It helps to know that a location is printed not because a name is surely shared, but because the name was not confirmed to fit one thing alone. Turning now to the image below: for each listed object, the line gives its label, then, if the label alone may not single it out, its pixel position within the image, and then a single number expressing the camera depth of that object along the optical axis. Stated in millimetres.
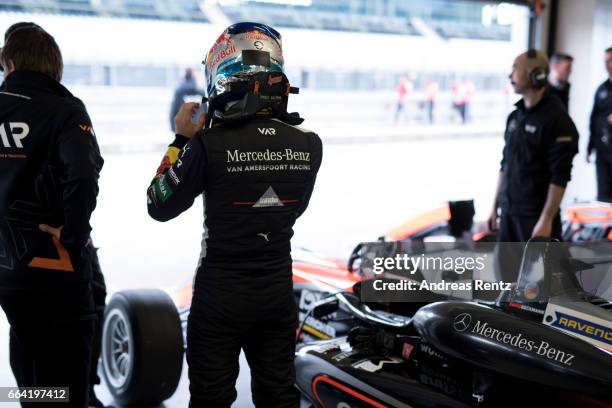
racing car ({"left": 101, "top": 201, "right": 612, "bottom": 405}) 2801
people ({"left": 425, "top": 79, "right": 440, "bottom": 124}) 20344
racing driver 1745
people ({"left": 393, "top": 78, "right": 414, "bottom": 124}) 19344
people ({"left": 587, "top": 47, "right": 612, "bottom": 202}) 6176
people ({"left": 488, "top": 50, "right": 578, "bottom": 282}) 3506
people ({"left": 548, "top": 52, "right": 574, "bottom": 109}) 6535
